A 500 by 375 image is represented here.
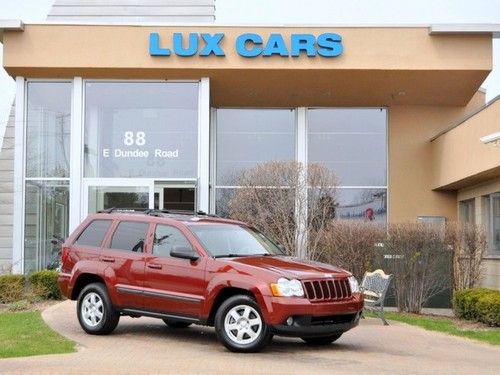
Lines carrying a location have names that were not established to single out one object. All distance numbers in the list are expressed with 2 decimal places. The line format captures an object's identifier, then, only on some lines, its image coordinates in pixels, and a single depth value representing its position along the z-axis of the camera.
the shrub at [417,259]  16.39
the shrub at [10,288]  16.47
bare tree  18.41
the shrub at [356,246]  16.61
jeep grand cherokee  10.07
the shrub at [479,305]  14.18
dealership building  21.34
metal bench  14.05
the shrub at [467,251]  16.31
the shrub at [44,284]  16.73
